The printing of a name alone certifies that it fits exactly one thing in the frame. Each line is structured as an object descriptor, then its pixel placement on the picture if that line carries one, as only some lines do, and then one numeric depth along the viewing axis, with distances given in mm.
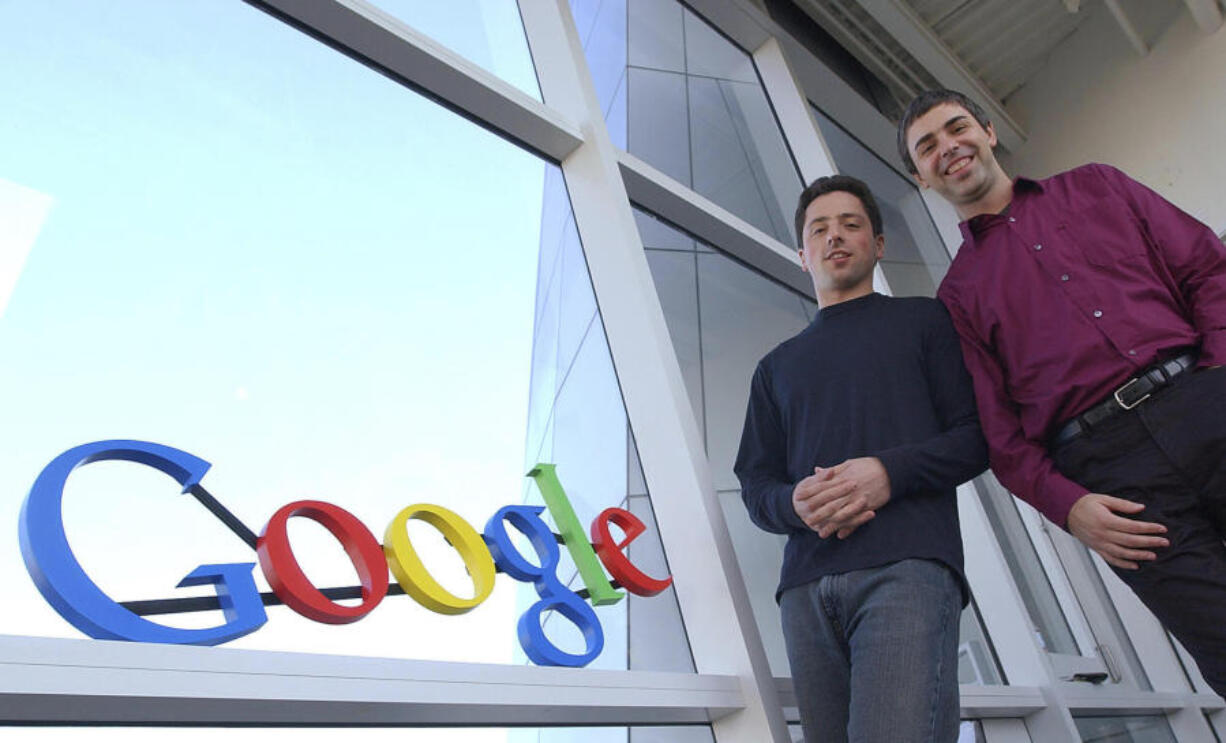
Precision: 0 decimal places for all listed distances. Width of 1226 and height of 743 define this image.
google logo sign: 1082
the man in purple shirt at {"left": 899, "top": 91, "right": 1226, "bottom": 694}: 1167
